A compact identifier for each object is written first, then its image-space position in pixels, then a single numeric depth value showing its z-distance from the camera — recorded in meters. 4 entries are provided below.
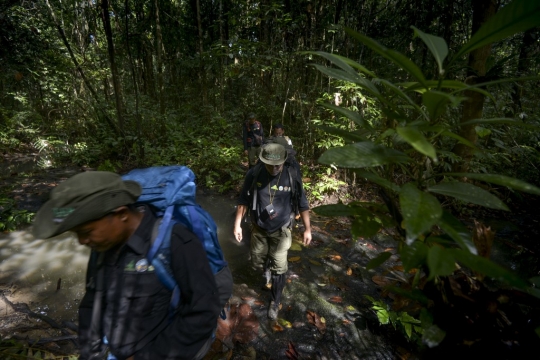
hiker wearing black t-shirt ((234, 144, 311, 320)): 3.27
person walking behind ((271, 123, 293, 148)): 5.93
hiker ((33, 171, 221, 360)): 1.31
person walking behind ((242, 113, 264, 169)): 8.16
